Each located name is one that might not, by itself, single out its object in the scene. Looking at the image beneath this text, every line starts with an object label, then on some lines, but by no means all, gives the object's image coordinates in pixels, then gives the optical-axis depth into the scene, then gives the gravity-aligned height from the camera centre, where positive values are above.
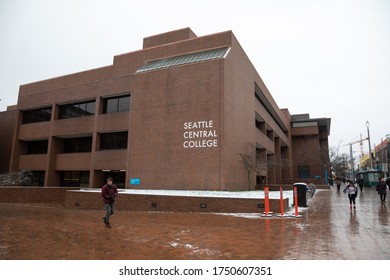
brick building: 23.19 +6.12
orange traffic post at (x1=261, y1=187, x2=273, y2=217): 13.12 -1.06
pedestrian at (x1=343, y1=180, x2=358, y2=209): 15.55 -0.29
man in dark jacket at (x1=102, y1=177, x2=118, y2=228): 10.48 -0.54
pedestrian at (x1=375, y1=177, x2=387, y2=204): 17.70 -0.11
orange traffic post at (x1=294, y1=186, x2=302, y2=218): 12.77 -1.34
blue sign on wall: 25.41 +0.03
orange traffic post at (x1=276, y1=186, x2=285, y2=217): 13.13 -1.14
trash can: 16.05 -0.59
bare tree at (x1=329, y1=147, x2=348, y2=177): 69.31 +4.79
